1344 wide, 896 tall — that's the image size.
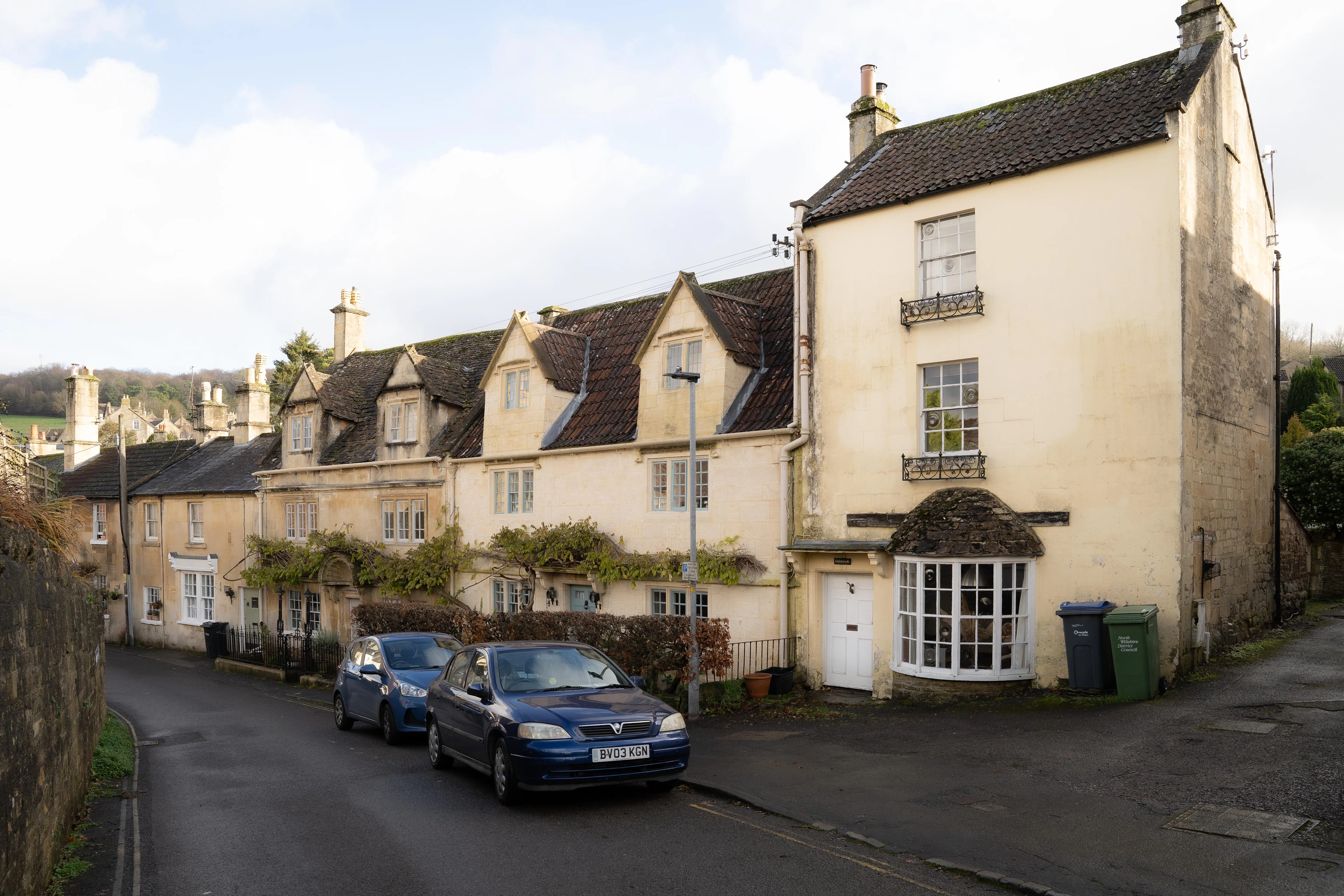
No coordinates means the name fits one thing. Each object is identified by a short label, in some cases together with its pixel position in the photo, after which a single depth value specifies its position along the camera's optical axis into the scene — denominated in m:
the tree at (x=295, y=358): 69.38
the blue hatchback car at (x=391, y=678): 15.90
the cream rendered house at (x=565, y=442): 21.06
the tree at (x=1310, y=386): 50.28
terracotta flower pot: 18.11
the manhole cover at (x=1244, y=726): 12.46
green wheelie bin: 14.39
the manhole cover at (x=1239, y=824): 8.80
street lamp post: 16.86
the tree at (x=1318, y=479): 29.70
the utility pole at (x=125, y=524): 35.97
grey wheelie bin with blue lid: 15.20
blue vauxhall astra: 10.53
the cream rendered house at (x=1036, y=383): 15.65
